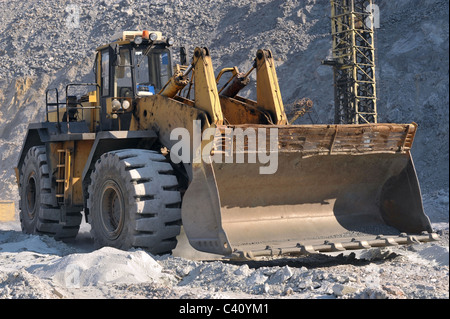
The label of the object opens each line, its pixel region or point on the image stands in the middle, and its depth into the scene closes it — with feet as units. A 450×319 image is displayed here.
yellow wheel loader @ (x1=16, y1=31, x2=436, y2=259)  47.93
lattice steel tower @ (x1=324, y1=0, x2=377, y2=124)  150.34
